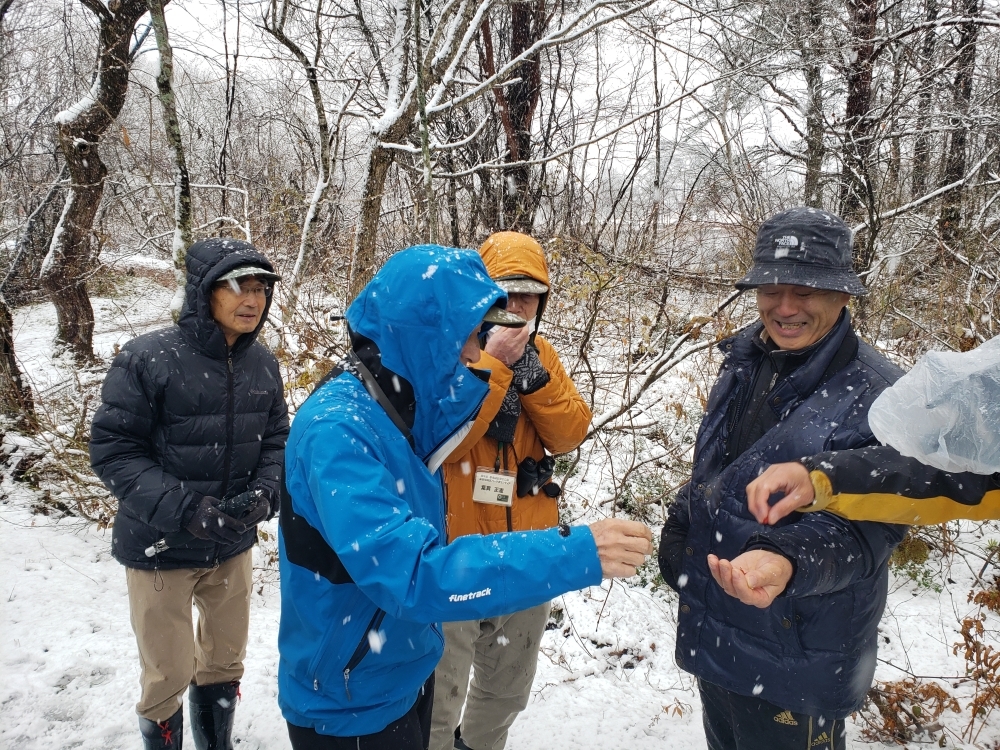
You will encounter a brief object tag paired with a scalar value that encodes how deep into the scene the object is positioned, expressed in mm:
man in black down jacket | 2283
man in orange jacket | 2268
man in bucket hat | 1546
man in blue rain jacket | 1226
